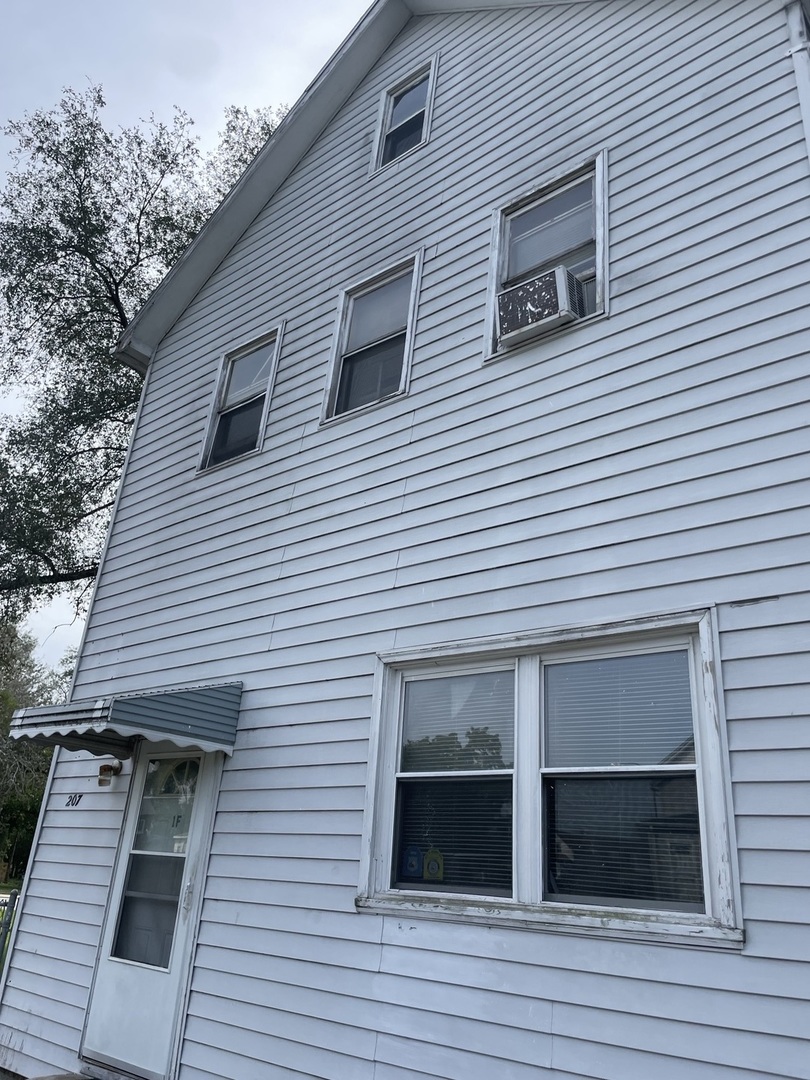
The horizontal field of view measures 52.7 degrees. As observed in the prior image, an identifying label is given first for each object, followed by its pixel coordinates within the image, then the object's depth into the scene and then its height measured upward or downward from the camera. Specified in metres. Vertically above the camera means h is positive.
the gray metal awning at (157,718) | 5.12 +0.93
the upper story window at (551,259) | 4.91 +3.82
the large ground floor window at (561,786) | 3.46 +0.51
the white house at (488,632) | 3.46 +1.37
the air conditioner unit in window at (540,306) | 4.88 +3.34
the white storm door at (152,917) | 5.39 -0.30
